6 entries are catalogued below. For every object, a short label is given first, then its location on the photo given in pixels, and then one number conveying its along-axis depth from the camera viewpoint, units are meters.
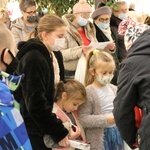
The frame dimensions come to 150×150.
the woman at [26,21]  5.90
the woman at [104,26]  5.94
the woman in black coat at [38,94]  2.99
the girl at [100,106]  4.00
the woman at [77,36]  5.17
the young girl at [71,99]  3.96
